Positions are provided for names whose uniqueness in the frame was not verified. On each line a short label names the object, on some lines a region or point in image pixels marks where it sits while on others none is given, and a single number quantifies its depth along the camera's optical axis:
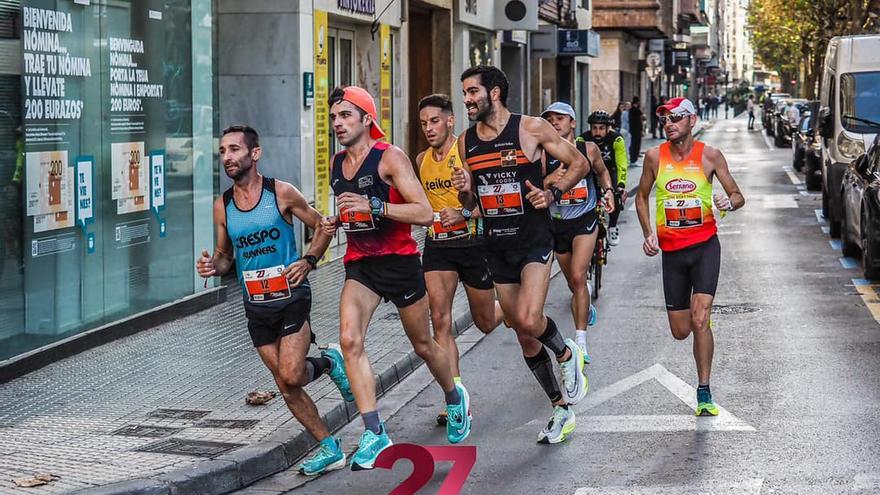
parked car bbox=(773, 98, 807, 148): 52.19
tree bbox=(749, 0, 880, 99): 53.41
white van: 20.92
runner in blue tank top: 7.39
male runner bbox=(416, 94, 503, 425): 8.58
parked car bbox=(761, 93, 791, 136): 69.44
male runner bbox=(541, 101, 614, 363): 11.11
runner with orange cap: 7.39
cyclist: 13.65
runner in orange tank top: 8.84
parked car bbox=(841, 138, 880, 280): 14.84
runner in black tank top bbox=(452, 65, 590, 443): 8.12
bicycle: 13.65
